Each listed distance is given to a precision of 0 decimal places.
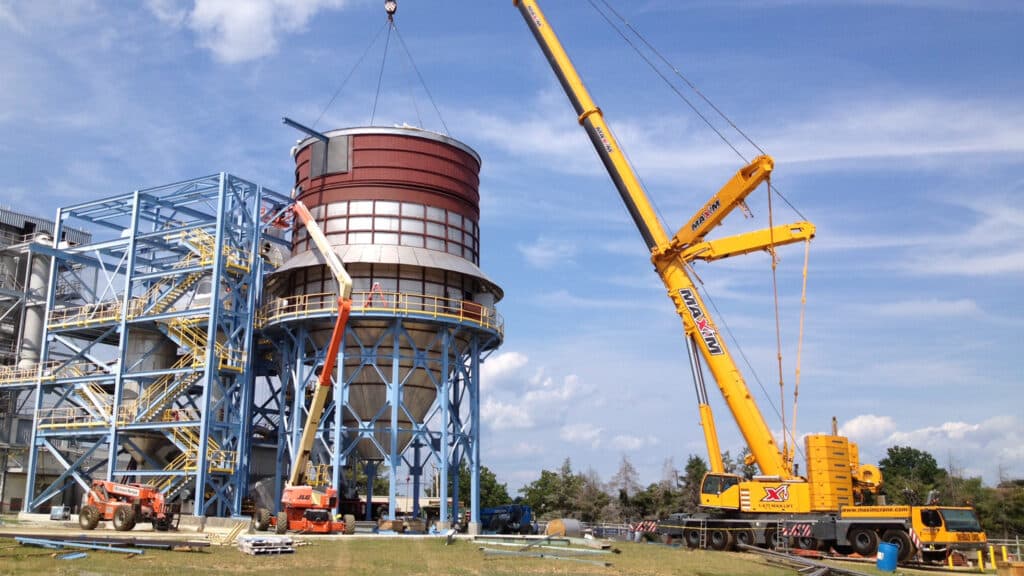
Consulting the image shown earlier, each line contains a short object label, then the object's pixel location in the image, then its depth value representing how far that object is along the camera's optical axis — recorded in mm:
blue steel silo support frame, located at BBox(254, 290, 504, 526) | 41375
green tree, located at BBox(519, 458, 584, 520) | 79750
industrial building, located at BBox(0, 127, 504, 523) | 42219
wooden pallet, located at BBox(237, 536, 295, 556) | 24953
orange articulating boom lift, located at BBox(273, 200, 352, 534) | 35312
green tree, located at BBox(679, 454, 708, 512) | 68750
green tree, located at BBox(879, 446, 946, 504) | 76438
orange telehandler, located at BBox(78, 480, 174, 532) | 33469
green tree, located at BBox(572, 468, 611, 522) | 76688
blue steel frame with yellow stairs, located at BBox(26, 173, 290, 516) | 42375
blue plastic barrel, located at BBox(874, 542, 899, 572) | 26641
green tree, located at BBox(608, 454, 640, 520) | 73938
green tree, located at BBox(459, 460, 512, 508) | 84812
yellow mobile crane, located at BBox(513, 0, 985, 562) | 29984
